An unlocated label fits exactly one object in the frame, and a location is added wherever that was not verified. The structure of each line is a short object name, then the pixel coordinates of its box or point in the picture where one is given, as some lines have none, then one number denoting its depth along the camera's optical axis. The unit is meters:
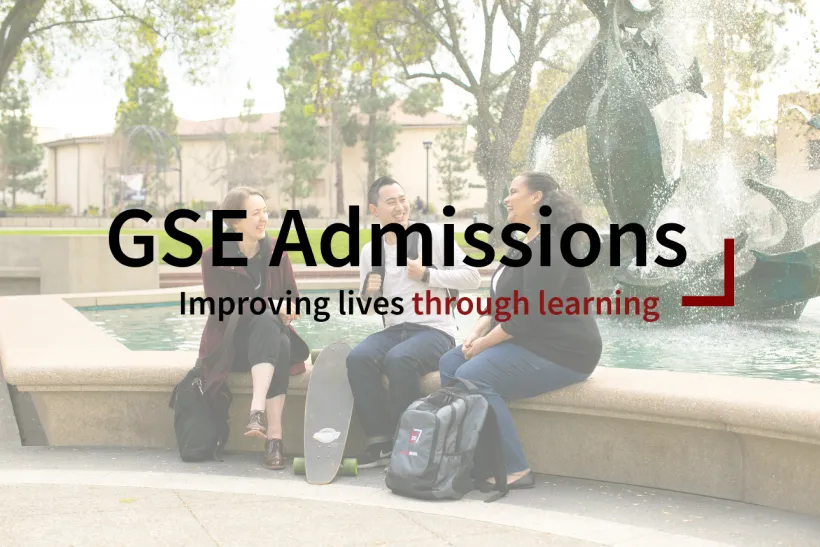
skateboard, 4.62
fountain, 9.83
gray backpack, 4.18
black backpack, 4.92
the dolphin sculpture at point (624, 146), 9.80
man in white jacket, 4.82
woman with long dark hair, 4.46
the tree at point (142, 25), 23.34
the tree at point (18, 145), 75.62
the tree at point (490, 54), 24.02
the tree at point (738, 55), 17.91
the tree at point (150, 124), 76.81
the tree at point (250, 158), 74.19
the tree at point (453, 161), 69.44
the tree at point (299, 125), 68.56
